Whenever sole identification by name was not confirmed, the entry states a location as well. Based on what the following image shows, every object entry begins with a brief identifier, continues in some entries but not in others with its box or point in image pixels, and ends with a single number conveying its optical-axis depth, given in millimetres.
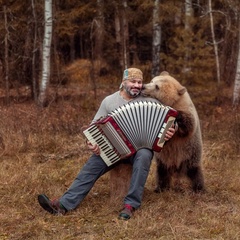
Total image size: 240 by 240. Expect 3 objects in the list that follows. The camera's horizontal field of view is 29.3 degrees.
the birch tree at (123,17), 14250
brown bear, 5074
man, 4928
